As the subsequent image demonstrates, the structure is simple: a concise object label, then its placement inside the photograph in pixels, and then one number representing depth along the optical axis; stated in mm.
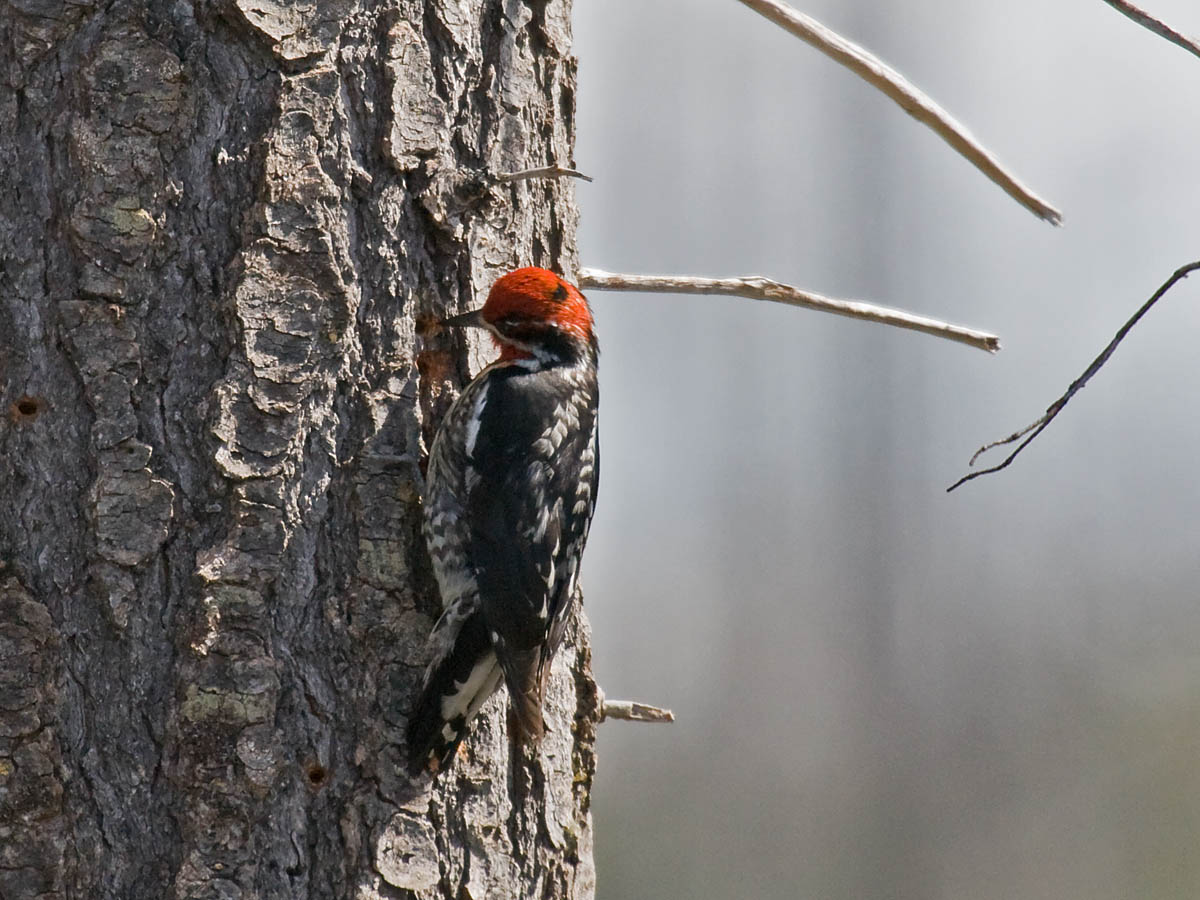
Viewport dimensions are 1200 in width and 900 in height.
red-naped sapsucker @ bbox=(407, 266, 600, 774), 5094
